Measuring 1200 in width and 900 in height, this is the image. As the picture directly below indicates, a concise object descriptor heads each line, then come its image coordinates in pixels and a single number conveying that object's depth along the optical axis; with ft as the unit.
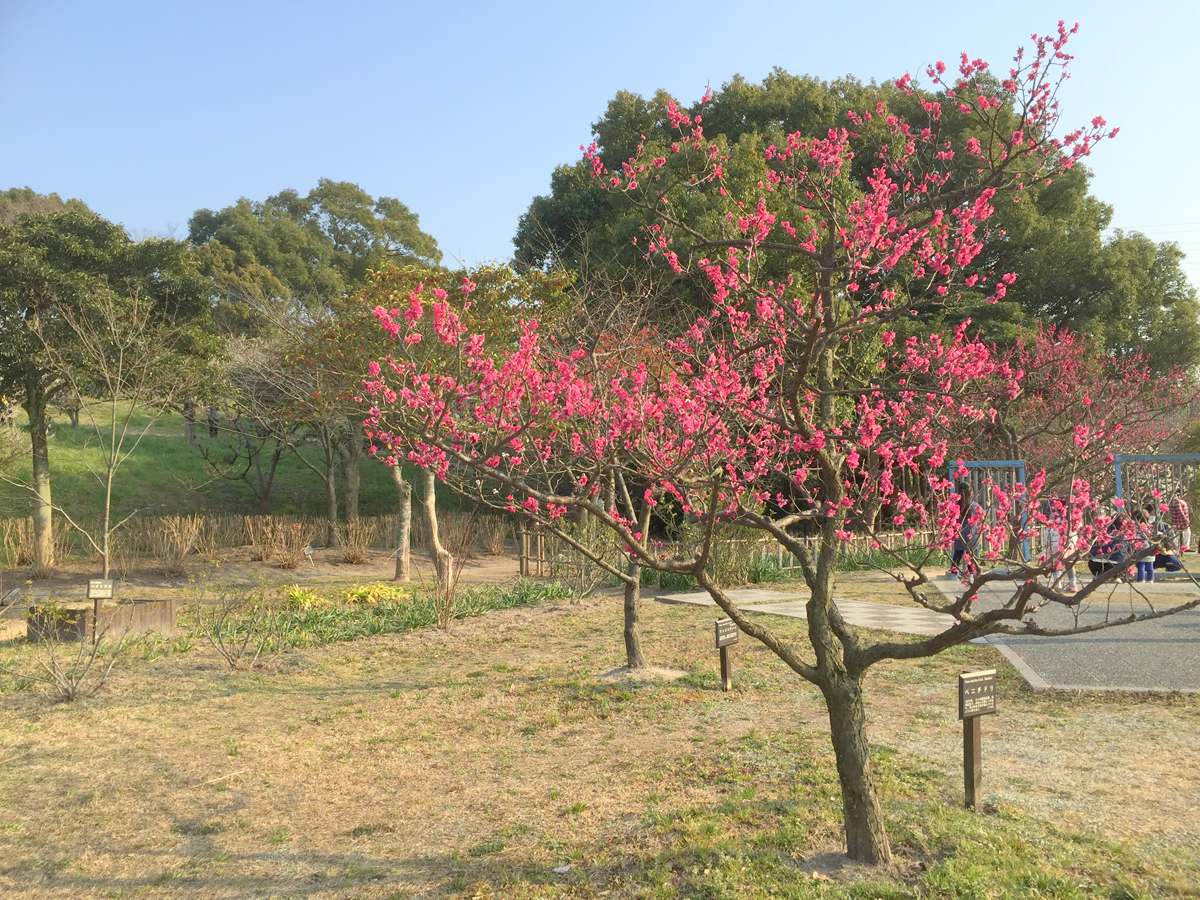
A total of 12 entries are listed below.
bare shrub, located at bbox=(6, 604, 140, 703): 21.36
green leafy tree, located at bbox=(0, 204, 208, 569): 47.21
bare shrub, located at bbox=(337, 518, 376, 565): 55.88
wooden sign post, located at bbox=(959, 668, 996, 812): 12.89
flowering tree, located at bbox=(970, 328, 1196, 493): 59.00
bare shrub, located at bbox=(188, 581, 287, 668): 25.67
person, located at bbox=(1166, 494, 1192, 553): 32.81
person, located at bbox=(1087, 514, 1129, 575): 32.35
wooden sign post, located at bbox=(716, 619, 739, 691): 20.43
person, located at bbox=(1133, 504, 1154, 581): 37.43
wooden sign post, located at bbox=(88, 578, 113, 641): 24.08
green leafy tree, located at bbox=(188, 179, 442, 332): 96.27
